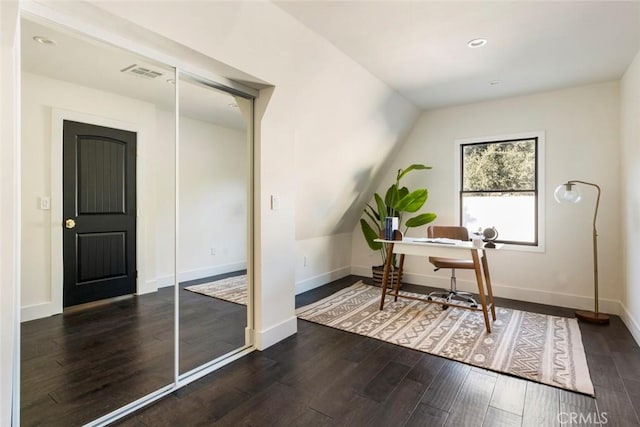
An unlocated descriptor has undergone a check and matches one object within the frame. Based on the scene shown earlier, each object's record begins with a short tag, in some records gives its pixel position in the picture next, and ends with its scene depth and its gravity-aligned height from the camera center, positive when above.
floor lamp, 3.23 -0.43
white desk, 2.97 -0.43
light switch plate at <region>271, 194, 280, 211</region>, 2.72 +0.06
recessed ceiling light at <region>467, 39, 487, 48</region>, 2.61 +1.40
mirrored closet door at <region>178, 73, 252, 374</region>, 2.75 -0.05
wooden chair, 3.65 -0.61
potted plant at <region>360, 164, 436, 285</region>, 4.26 -0.04
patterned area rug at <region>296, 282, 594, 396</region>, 2.33 -1.14
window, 3.99 +0.33
